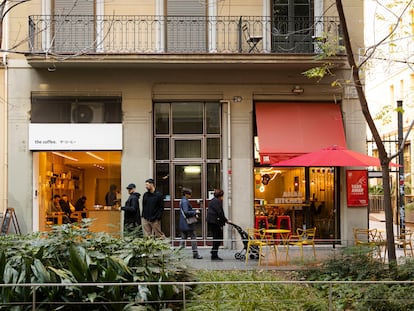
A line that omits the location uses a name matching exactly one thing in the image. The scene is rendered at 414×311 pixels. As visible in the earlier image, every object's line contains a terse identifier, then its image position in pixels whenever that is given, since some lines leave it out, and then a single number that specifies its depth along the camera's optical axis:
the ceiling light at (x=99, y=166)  19.11
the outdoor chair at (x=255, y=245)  14.02
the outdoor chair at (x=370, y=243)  12.27
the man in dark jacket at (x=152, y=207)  15.62
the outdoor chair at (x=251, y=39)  17.47
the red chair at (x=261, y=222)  18.16
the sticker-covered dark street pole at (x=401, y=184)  17.66
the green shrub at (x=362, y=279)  8.69
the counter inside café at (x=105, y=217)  18.08
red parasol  15.18
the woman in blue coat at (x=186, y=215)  15.83
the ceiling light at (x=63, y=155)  18.45
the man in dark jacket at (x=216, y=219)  15.30
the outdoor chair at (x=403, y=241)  14.51
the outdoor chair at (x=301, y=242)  14.02
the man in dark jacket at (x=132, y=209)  15.62
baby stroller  14.87
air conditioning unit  17.92
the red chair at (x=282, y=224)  18.17
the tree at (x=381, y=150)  11.75
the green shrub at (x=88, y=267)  8.50
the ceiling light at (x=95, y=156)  18.65
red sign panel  18.02
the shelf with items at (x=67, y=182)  19.39
